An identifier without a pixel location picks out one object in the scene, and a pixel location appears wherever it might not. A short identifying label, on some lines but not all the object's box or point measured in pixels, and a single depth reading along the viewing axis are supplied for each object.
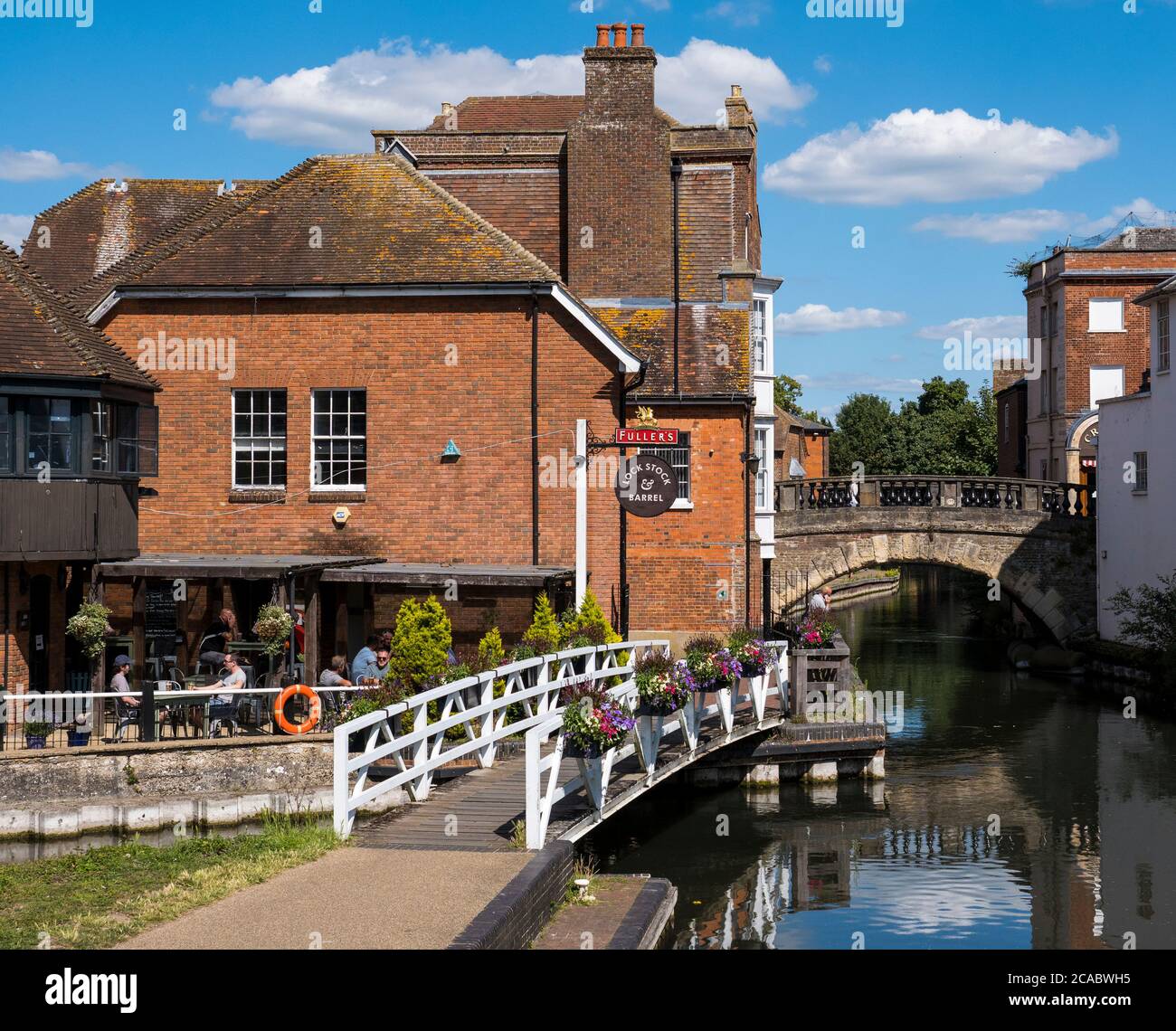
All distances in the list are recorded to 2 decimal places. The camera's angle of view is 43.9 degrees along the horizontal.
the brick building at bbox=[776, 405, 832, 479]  69.56
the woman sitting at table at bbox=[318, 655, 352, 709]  19.66
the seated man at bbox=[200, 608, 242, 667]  21.86
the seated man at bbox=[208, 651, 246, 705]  20.22
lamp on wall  28.08
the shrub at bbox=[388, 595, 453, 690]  20.62
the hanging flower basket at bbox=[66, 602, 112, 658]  21.00
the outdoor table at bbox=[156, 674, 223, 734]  18.42
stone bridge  39.12
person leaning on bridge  36.44
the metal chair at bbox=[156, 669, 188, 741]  19.12
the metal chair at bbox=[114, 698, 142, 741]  19.30
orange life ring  18.92
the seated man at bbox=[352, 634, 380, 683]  21.02
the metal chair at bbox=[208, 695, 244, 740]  19.33
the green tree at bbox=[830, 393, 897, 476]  100.00
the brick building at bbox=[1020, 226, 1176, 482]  49.03
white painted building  34.84
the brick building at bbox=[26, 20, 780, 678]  25.75
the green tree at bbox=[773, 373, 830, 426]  89.62
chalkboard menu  24.42
